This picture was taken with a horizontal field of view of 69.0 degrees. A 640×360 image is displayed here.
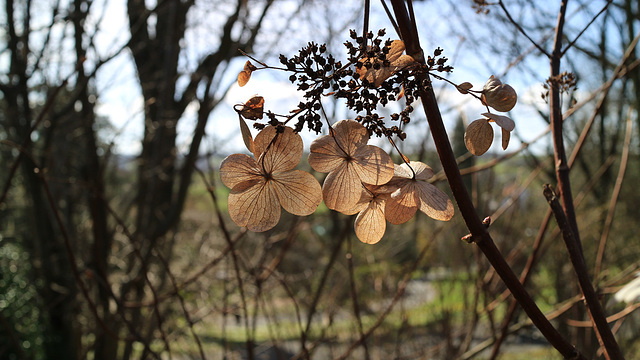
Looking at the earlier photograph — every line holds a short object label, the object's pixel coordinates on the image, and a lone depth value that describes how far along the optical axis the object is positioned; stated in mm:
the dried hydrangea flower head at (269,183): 271
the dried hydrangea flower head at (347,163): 267
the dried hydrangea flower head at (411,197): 278
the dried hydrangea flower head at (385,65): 254
